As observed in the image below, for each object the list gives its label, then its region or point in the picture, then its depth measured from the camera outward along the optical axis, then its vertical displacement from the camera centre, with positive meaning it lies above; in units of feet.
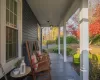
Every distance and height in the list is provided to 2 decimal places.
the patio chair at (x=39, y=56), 8.65 -2.05
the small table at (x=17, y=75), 4.10 -2.13
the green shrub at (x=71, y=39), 18.29 +0.38
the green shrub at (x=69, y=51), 17.21 -2.80
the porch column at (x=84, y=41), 5.40 -0.05
